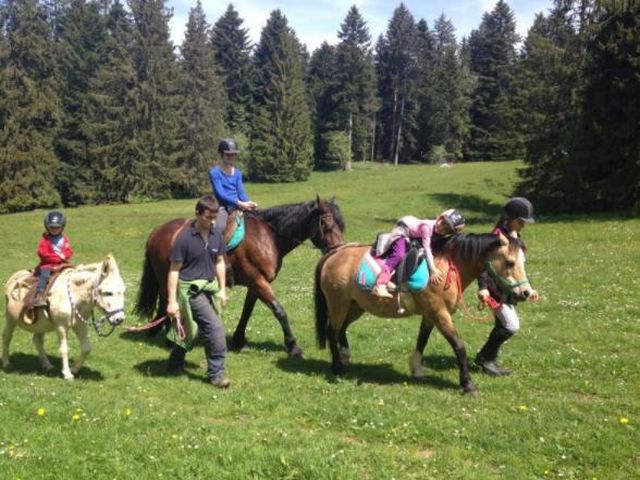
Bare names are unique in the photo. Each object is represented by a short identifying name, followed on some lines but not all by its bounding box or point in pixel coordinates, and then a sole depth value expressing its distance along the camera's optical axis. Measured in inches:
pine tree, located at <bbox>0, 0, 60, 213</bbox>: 2070.6
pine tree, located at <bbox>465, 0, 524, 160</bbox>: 3053.6
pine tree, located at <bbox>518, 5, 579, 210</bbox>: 1444.4
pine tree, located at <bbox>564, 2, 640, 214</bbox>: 1210.0
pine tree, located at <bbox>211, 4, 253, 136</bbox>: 3304.6
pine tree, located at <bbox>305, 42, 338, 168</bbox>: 3432.6
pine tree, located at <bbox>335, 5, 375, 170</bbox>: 3378.4
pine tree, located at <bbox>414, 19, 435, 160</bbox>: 3572.8
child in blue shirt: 427.8
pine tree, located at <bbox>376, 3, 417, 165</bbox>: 3700.8
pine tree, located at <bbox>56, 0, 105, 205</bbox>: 2281.0
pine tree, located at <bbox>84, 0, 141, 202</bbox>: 2272.4
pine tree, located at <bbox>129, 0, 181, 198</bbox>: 2321.6
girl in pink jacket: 337.4
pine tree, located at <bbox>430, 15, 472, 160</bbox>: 3319.4
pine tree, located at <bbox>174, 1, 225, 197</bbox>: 2447.1
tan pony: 329.1
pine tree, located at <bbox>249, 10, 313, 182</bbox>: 2780.5
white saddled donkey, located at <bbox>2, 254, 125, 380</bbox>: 329.7
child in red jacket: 352.8
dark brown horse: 419.8
